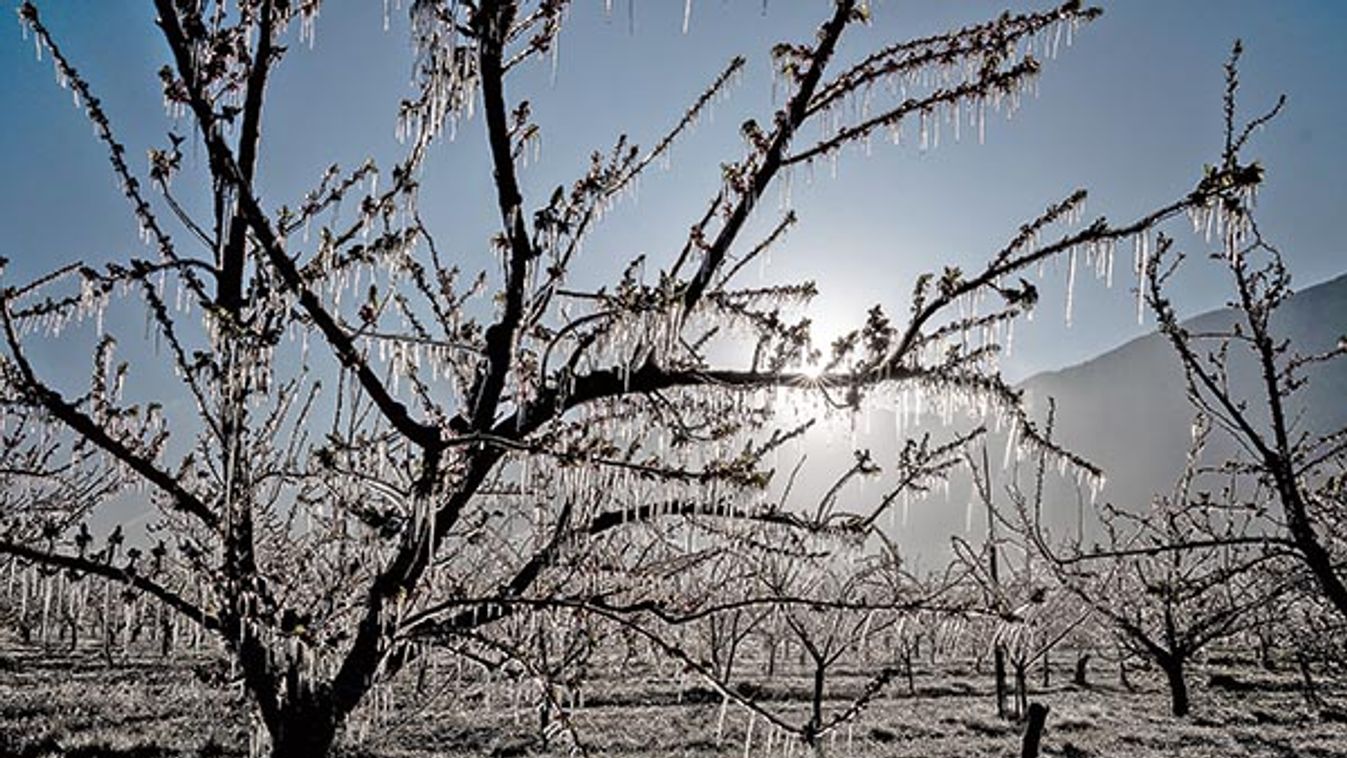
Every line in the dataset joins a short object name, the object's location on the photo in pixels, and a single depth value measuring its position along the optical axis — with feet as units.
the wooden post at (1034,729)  33.06
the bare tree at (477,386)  7.86
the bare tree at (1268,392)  15.40
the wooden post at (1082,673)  108.37
